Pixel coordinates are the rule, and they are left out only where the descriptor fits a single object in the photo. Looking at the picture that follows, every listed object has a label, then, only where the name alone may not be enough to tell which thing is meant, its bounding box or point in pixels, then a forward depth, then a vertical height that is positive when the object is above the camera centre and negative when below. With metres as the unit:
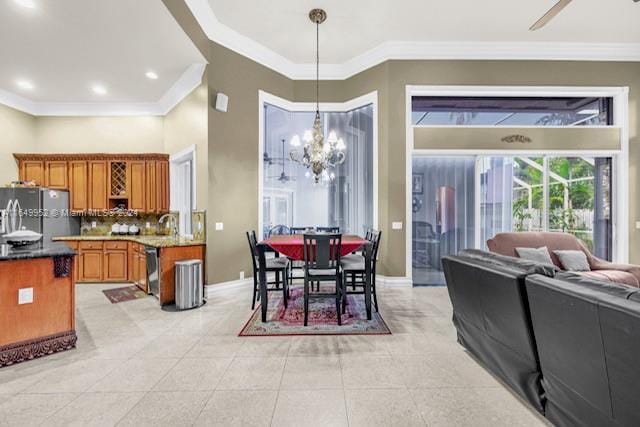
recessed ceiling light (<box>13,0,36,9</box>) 3.03 +2.28
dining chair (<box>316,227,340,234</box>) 4.91 -0.30
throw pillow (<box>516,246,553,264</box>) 3.83 -0.57
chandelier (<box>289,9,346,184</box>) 4.08 +0.97
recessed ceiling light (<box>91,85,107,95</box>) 5.07 +2.27
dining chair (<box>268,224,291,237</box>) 5.40 -0.33
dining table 3.36 -0.48
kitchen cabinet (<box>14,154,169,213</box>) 5.43 +0.70
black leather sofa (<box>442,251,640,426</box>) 1.24 -0.70
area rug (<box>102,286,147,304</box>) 4.30 -1.28
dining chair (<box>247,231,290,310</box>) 3.72 -0.71
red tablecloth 3.41 -0.42
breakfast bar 2.43 -0.80
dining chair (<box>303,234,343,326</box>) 3.21 -0.56
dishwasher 4.04 -0.82
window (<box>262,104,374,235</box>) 5.34 +0.64
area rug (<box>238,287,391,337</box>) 3.09 -1.29
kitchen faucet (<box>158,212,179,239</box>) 5.27 -0.18
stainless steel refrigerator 4.86 +0.11
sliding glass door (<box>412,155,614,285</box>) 5.05 +0.19
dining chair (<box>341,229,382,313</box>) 3.59 -0.68
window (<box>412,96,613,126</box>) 5.07 +1.83
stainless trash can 3.83 -0.96
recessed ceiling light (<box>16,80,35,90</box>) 4.86 +2.28
